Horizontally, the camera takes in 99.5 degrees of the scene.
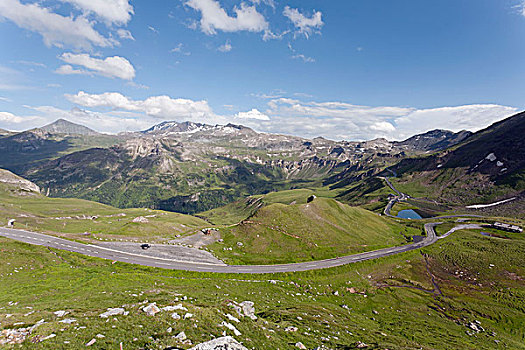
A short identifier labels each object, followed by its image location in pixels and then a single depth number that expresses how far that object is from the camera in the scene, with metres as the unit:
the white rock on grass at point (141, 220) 101.46
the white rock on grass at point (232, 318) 27.20
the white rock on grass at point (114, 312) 23.12
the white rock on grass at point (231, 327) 24.11
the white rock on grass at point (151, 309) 24.34
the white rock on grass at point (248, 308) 32.02
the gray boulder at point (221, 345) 18.14
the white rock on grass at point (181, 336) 19.48
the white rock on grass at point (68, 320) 20.86
